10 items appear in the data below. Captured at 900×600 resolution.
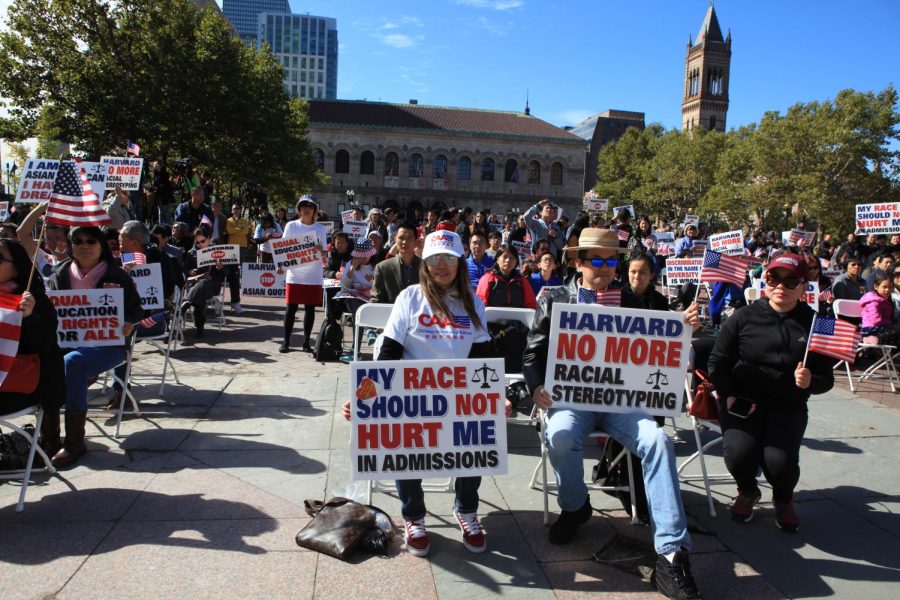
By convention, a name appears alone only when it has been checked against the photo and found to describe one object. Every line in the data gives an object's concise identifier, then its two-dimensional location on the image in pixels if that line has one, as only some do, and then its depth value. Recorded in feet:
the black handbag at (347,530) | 11.16
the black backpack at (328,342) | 26.66
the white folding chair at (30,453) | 12.26
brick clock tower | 367.04
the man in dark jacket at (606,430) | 10.33
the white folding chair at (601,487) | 12.46
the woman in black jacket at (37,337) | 12.95
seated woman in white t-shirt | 12.12
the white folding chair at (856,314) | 25.64
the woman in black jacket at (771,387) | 12.69
